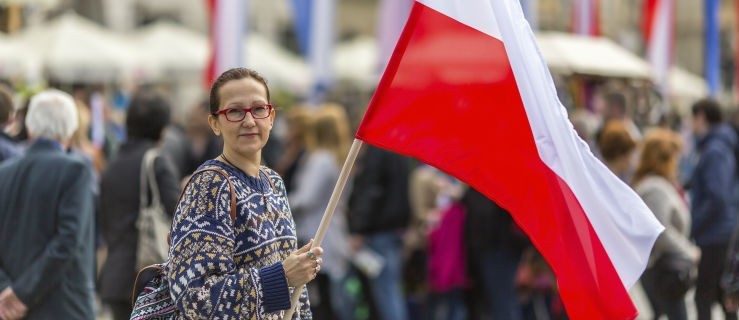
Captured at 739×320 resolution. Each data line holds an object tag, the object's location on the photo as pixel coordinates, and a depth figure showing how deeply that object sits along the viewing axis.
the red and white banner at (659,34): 17.53
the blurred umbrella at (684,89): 31.56
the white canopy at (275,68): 29.89
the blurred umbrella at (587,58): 13.73
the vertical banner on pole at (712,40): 18.72
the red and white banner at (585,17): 17.20
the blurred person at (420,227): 11.16
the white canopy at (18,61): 22.58
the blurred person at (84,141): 8.79
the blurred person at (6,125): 7.75
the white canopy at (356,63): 32.97
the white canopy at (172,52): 29.36
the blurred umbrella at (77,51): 22.66
